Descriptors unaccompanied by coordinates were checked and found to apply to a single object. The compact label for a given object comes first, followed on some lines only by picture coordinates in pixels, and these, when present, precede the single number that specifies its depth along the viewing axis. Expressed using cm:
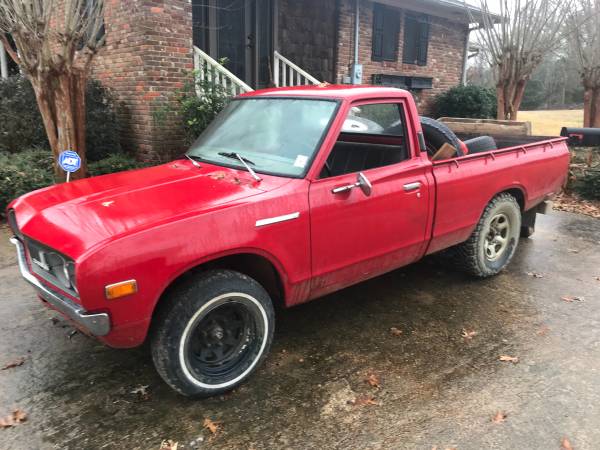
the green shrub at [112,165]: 736
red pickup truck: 255
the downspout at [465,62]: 1512
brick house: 773
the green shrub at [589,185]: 800
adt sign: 510
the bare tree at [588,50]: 1192
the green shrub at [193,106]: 762
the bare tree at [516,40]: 970
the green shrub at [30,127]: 789
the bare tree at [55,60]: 564
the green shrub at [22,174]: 637
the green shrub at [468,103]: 1406
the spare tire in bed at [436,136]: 438
